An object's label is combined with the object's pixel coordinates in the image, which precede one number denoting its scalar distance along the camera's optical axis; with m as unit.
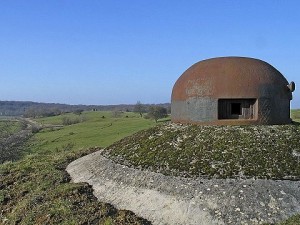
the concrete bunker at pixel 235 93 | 12.28
